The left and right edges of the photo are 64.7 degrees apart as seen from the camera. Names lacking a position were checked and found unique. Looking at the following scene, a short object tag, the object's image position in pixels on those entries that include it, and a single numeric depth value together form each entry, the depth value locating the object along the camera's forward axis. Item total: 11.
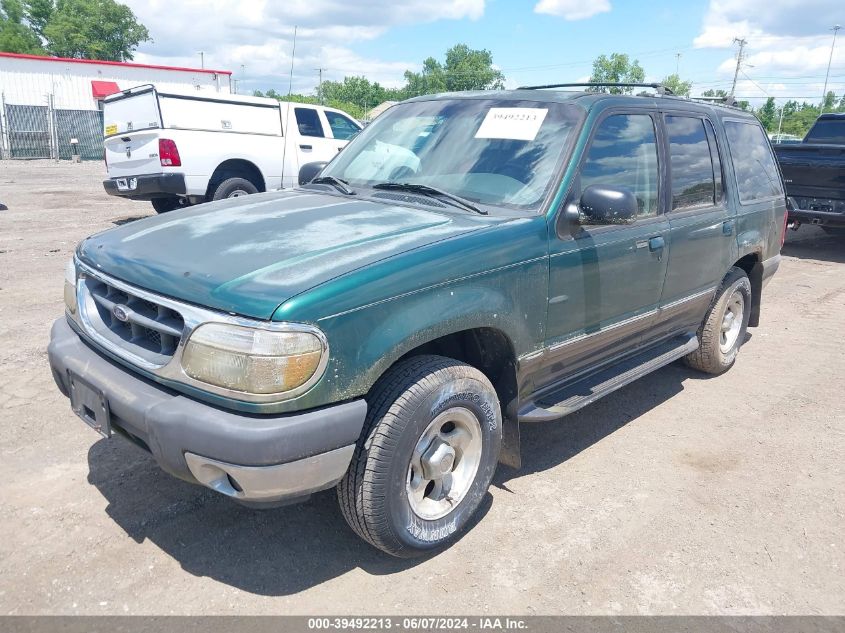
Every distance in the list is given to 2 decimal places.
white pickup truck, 9.88
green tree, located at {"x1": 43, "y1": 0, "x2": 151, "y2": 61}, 66.75
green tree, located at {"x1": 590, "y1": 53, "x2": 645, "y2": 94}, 89.00
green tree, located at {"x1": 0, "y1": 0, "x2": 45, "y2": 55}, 64.07
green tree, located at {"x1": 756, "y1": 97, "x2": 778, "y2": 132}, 75.27
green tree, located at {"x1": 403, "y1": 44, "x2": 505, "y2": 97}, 105.12
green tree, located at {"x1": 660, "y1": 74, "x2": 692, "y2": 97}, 88.99
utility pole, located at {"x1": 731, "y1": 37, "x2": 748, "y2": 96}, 65.75
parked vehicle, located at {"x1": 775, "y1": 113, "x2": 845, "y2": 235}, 9.79
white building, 27.86
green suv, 2.30
